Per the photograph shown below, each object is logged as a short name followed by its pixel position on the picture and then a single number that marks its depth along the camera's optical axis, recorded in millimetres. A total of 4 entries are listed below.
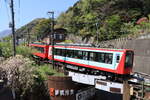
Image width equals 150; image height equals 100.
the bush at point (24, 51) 19902
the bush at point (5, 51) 19023
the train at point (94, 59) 14461
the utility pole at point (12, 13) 15490
